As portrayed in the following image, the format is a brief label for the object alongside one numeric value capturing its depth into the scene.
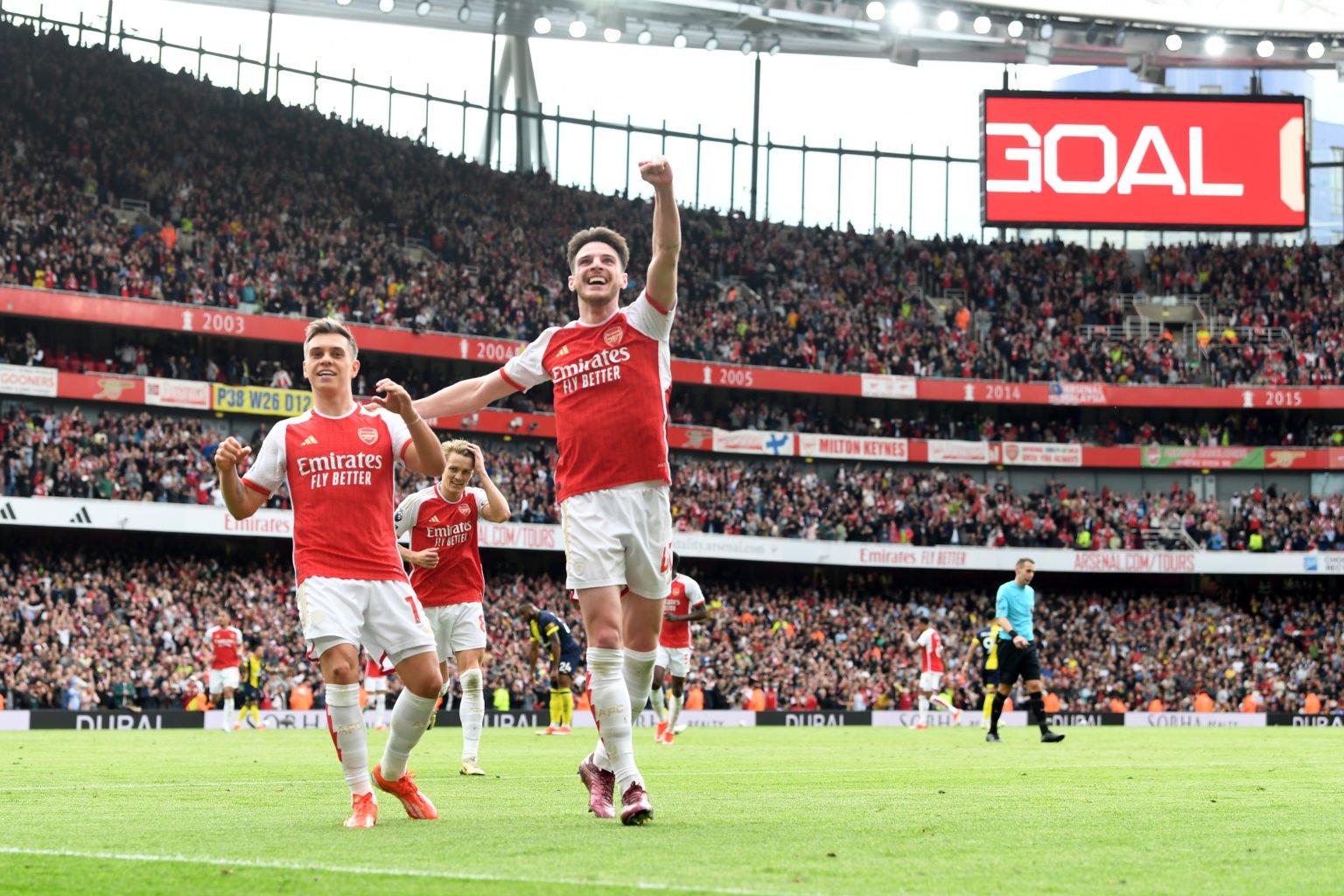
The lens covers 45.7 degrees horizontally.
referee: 20.91
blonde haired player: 14.15
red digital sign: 52.22
